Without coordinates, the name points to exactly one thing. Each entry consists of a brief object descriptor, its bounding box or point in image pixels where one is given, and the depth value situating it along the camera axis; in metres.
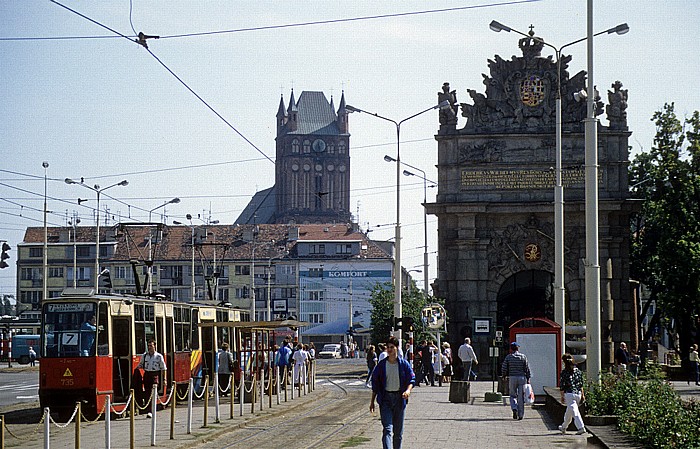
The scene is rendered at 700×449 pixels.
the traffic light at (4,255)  56.12
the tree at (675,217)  50.75
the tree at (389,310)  58.66
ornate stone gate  56.53
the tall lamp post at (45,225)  68.31
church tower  182.02
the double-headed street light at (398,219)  43.36
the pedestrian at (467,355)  44.00
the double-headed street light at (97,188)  61.51
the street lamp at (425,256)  68.03
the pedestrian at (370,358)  44.66
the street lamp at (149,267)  37.62
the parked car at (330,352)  104.94
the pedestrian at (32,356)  78.62
